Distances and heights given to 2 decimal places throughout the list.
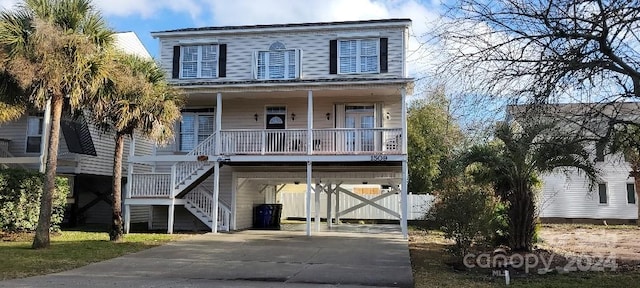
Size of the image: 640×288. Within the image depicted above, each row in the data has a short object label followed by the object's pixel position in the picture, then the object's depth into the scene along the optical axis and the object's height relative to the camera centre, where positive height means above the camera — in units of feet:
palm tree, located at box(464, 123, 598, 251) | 43.68 +1.94
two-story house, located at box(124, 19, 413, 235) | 62.59 +9.94
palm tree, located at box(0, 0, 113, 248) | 42.78 +11.01
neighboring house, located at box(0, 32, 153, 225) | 72.28 +4.75
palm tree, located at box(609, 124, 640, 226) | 31.55 +3.34
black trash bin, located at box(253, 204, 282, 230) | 75.10 -3.68
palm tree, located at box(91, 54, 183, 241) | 48.80 +7.97
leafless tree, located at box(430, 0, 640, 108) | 23.17 +6.53
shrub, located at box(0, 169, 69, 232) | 55.31 -1.14
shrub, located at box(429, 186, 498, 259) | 38.47 -1.82
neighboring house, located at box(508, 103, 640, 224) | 100.48 -1.31
